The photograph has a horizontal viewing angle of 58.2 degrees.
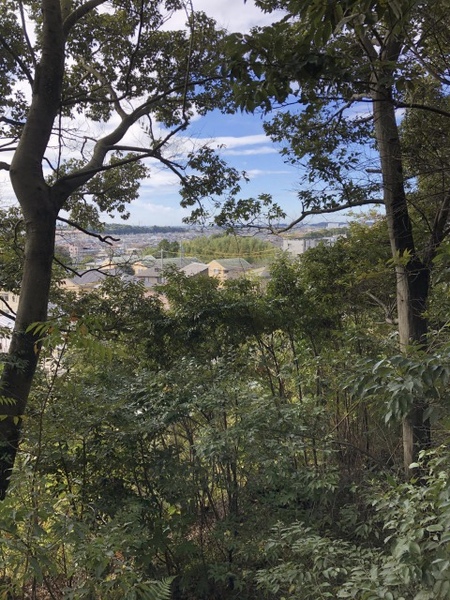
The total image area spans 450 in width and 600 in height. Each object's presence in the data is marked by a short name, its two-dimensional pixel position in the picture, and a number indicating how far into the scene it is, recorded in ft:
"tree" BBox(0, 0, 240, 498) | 11.08
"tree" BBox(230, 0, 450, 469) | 5.34
